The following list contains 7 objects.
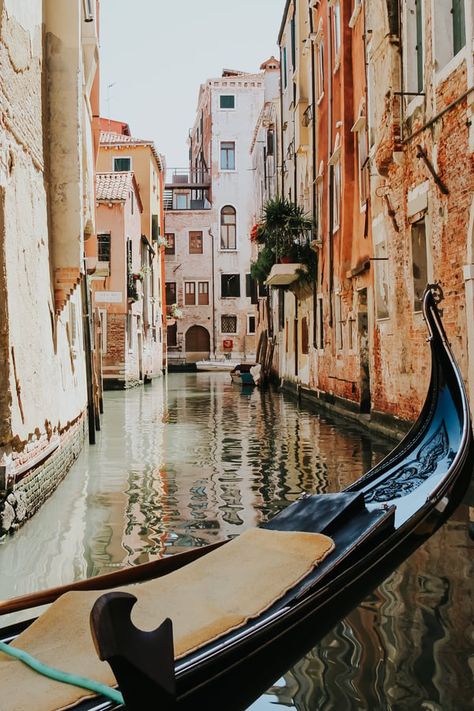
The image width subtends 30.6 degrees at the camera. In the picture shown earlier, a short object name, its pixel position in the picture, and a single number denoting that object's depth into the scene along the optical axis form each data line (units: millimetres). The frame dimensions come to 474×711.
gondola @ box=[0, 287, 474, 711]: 1662
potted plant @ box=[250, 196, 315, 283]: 17062
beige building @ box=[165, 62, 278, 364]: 40688
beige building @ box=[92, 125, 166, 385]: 22719
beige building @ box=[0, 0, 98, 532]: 5207
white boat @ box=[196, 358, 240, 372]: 37250
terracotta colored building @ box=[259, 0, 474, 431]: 7527
